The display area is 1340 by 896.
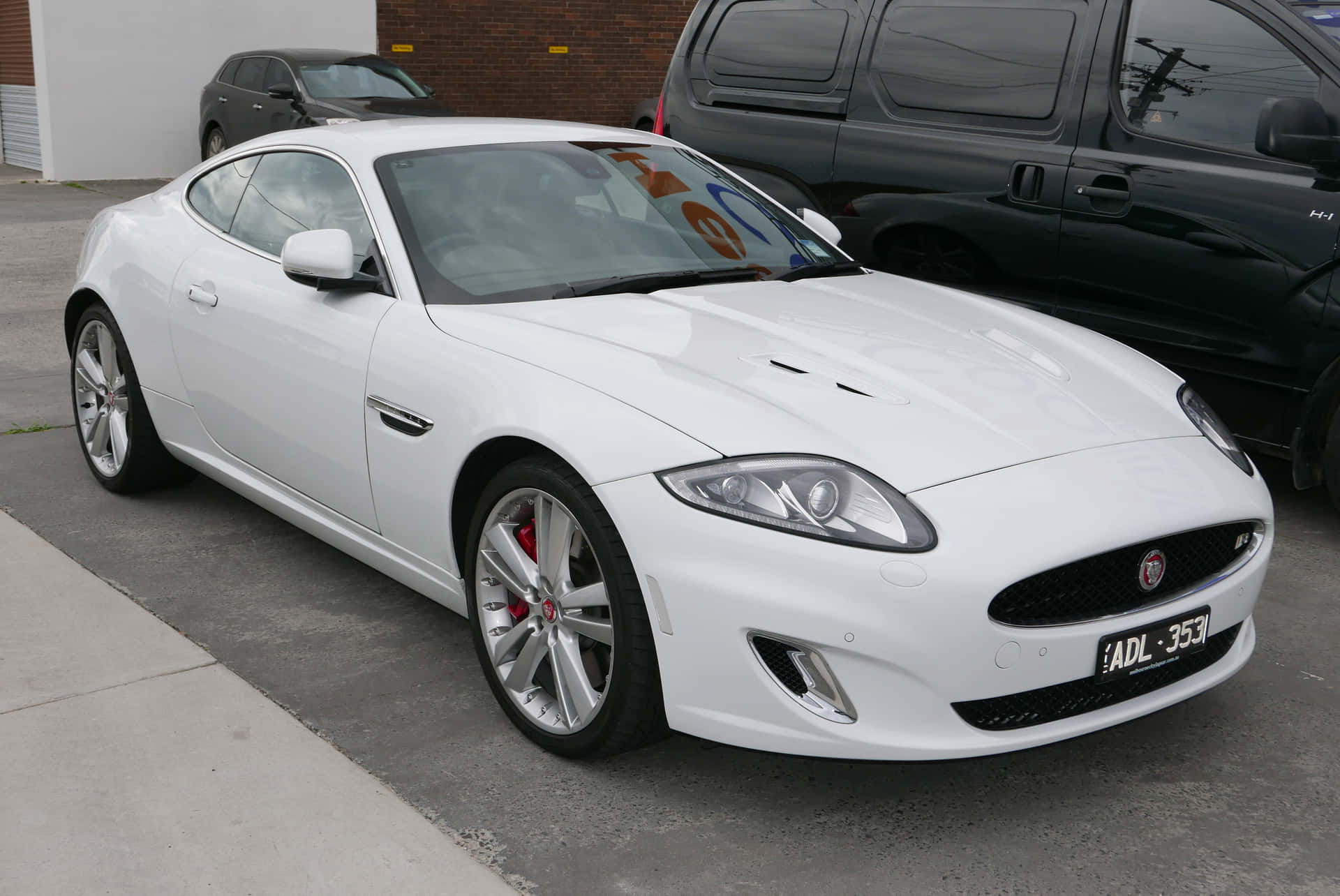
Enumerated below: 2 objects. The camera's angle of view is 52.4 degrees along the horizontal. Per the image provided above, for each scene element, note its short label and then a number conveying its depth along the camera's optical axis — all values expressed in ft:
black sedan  48.06
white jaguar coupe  8.86
